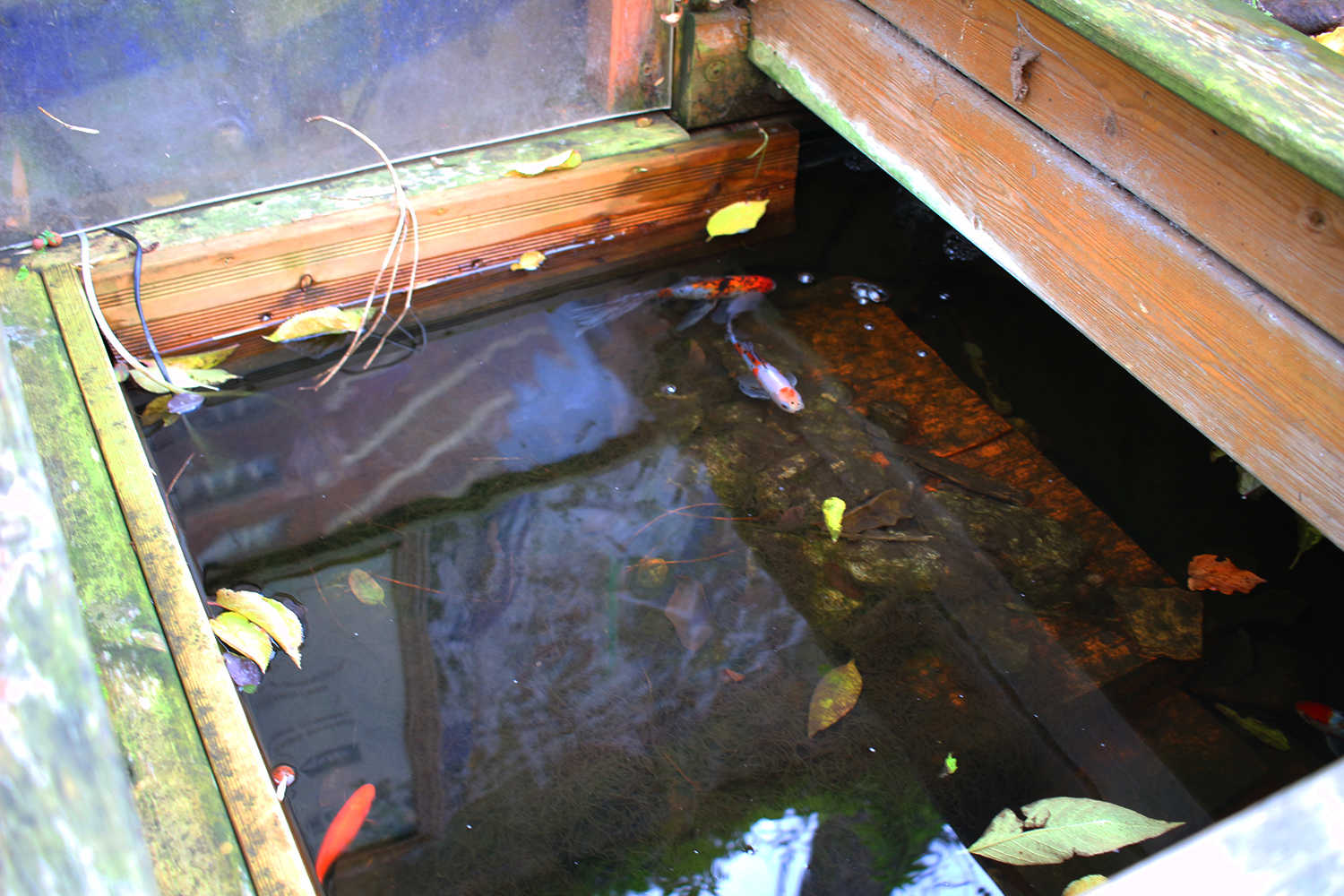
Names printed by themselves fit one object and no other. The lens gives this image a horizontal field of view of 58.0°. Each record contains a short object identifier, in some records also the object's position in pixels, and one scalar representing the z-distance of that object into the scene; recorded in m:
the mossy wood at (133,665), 0.58
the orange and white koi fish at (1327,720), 0.74
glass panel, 0.79
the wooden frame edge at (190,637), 0.59
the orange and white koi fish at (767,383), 0.90
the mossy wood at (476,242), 0.86
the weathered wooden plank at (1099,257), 0.65
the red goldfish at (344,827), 0.68
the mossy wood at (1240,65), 0.59
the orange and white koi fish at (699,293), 0.98
